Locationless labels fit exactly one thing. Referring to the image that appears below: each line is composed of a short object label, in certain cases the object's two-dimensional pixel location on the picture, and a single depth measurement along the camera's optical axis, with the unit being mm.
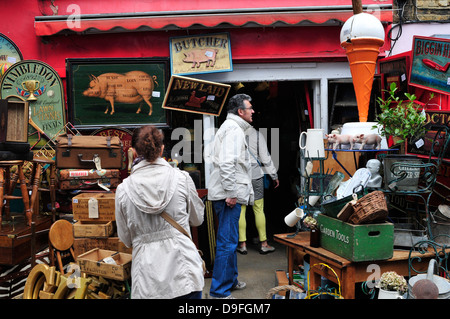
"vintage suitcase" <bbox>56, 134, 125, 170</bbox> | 5348
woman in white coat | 2846
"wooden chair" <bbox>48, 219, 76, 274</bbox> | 4152
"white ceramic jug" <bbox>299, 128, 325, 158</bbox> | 4305
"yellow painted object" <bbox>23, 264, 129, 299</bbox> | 3447
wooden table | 3555
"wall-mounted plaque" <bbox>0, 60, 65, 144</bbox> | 5887
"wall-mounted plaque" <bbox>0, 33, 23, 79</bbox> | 6066
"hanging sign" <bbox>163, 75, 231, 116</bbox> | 6008
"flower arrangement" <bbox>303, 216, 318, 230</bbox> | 4027
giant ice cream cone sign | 4285
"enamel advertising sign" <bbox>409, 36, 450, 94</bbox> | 5352
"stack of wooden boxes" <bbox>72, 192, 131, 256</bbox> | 4203
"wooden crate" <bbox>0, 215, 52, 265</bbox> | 4469
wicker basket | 3465
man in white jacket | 4391
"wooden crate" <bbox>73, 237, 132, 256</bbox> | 4211
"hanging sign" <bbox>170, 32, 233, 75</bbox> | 6223
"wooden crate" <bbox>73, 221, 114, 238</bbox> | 4176
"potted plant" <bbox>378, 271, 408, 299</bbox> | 3113
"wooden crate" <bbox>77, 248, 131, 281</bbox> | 3434
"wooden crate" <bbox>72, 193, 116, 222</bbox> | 4289
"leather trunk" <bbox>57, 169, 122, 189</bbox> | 5258
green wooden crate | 3498
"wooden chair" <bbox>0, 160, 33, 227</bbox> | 4648
